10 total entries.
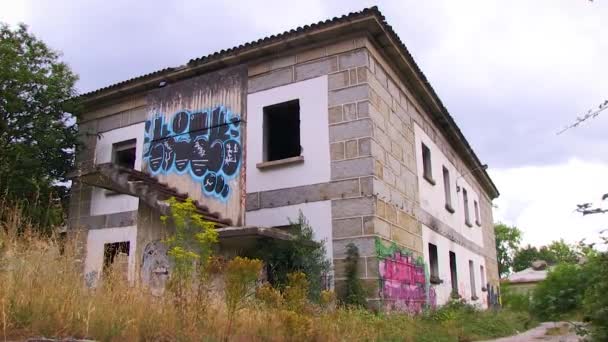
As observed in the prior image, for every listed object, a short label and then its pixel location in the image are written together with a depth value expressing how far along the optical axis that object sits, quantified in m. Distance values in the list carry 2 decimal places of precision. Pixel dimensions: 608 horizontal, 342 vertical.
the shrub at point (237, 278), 5.18
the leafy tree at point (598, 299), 4.16
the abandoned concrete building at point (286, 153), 10.14
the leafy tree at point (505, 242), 60.75
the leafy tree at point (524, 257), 60.69
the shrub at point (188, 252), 5.69
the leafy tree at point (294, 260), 9.22
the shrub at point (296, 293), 6.09
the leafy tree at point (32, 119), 12.13
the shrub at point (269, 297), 5.92
